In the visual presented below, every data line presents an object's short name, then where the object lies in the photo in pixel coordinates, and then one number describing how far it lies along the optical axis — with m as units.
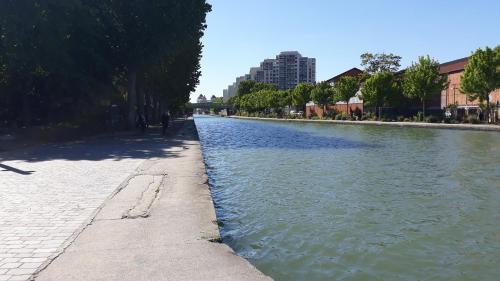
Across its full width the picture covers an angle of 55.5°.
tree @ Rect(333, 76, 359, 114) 87.06
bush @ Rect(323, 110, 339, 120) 92.75
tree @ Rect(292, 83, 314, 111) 112.75
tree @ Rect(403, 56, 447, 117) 65.44
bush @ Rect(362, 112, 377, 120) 78.93
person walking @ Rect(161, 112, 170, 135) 36.02
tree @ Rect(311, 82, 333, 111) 97.75
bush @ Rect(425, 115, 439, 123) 61.22
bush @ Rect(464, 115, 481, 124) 54.81
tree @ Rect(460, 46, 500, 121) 52.72
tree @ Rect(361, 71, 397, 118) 74.88
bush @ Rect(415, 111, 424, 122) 65.25
